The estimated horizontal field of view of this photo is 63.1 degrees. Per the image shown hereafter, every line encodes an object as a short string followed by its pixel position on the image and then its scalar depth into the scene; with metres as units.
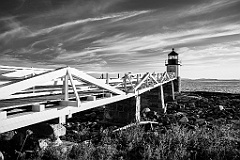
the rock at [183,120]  12.42
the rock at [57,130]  5.73
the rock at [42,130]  5.77
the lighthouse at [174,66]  28.66
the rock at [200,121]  12.11
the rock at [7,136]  7.95
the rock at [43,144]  6.11
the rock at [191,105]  19.04
